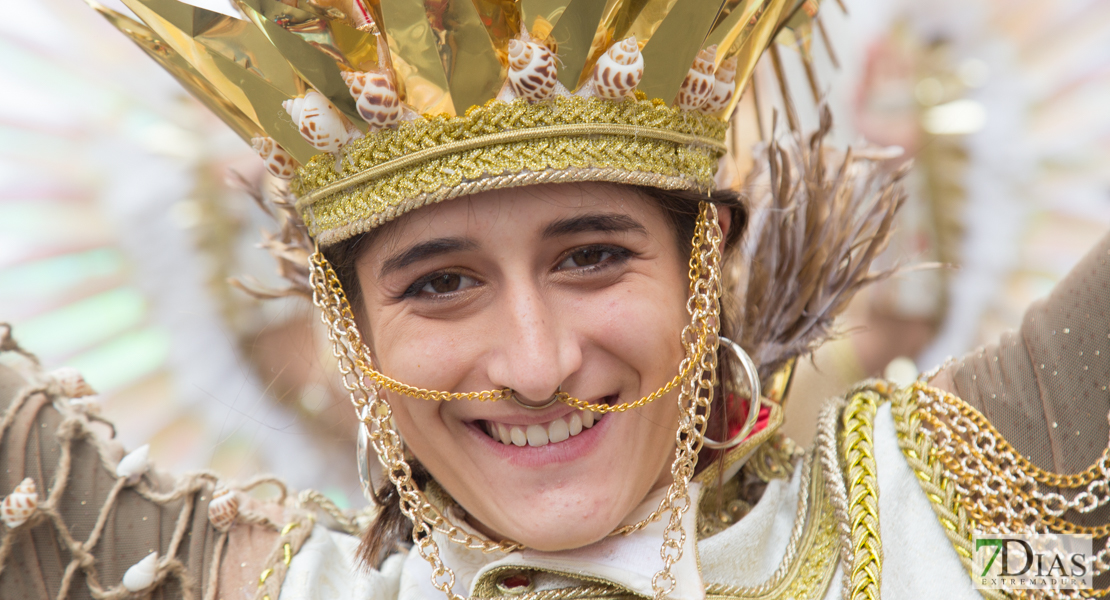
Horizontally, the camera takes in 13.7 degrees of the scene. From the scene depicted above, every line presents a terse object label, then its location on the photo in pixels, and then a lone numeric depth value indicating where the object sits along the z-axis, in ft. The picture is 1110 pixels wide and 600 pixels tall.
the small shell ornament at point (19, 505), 6.27
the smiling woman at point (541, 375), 6.10
